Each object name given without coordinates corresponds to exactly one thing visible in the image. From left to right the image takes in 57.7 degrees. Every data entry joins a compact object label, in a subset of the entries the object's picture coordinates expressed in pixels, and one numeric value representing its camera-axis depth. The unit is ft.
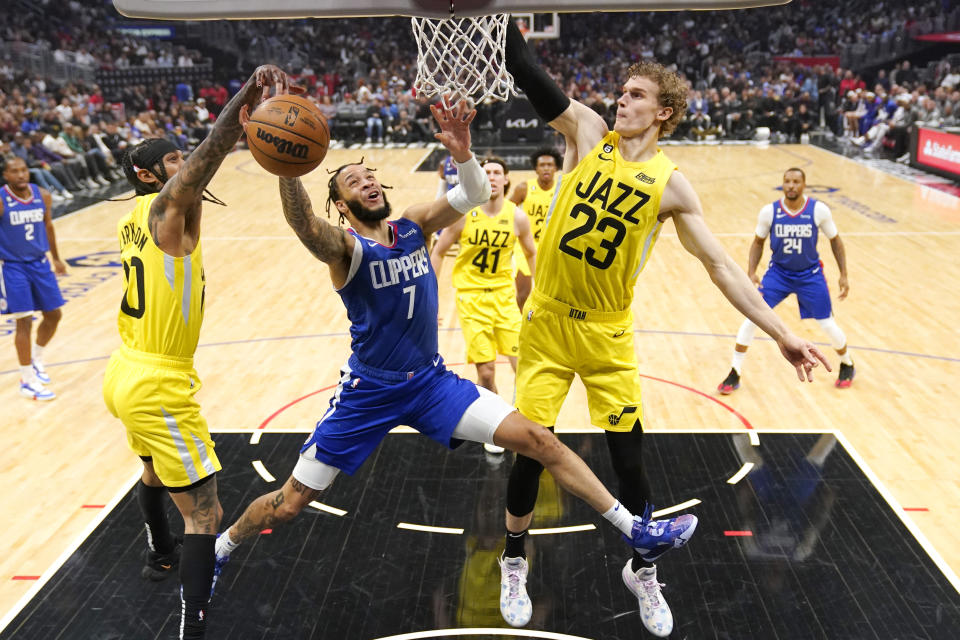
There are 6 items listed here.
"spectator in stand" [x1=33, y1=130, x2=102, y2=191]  54.80
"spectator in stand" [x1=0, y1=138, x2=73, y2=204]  50.65
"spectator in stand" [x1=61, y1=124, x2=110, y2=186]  56.79
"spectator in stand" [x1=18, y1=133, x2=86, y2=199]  52.18
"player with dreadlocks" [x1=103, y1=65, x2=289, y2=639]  12.31
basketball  11.03
